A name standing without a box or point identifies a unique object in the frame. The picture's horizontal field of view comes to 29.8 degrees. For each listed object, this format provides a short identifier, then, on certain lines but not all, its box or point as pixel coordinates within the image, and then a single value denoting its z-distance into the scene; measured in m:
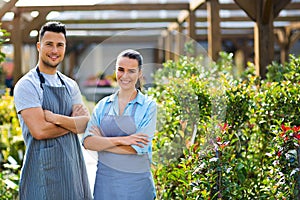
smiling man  2.72
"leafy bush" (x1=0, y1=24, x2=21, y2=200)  4.02
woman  2.57
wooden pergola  4.80
